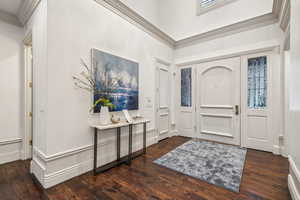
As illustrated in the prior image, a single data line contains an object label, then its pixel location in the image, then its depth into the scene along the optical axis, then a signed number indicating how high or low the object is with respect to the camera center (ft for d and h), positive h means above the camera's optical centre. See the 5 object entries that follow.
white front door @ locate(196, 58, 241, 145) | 11.32 -0.11
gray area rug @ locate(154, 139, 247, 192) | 6.46 -3.86
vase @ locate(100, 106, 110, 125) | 7.14 -0.85
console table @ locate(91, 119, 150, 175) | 6.79 -2.94
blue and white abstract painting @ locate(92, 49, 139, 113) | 7.53 +1.29
